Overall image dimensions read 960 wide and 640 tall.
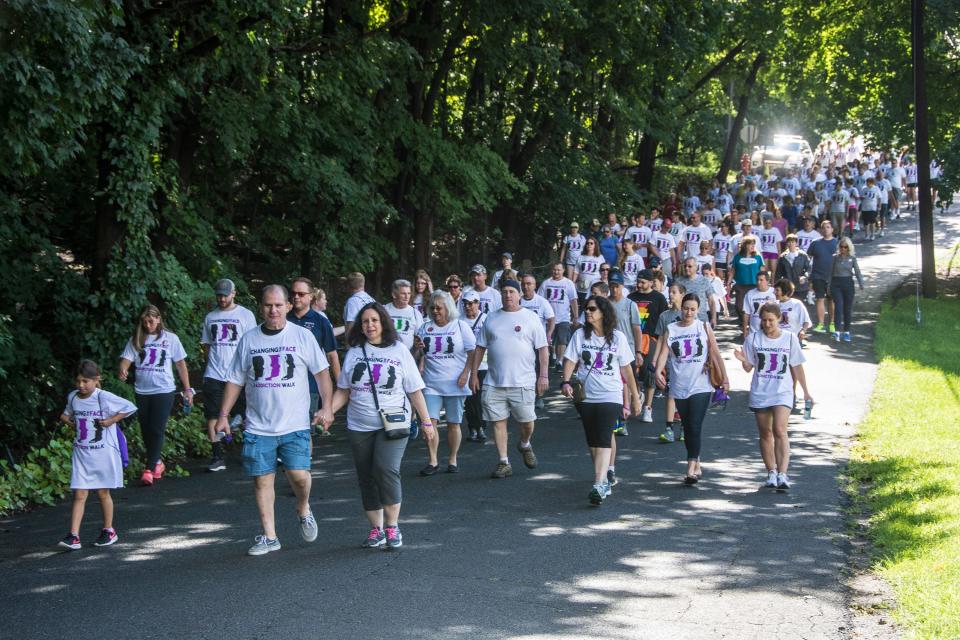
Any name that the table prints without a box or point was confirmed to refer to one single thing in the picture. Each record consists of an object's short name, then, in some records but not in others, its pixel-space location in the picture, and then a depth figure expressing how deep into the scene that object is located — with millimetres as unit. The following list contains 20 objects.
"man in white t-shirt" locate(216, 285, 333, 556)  8375
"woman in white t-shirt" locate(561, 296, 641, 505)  10234
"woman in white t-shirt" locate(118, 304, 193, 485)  11422
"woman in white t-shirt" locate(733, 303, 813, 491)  10695
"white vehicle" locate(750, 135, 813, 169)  53344
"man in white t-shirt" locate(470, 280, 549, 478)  11312
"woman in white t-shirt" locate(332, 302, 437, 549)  8562
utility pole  23578
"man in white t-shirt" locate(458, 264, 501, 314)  14180
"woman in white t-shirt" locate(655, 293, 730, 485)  10961
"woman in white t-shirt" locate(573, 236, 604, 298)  19875
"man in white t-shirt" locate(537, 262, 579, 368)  16750
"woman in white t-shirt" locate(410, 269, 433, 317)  14344
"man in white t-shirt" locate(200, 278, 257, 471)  12031
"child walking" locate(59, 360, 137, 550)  9180
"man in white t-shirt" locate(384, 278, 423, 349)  12359
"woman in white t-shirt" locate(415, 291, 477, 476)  11719
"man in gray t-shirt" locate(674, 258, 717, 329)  15500
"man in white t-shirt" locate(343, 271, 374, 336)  13398
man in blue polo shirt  11992
